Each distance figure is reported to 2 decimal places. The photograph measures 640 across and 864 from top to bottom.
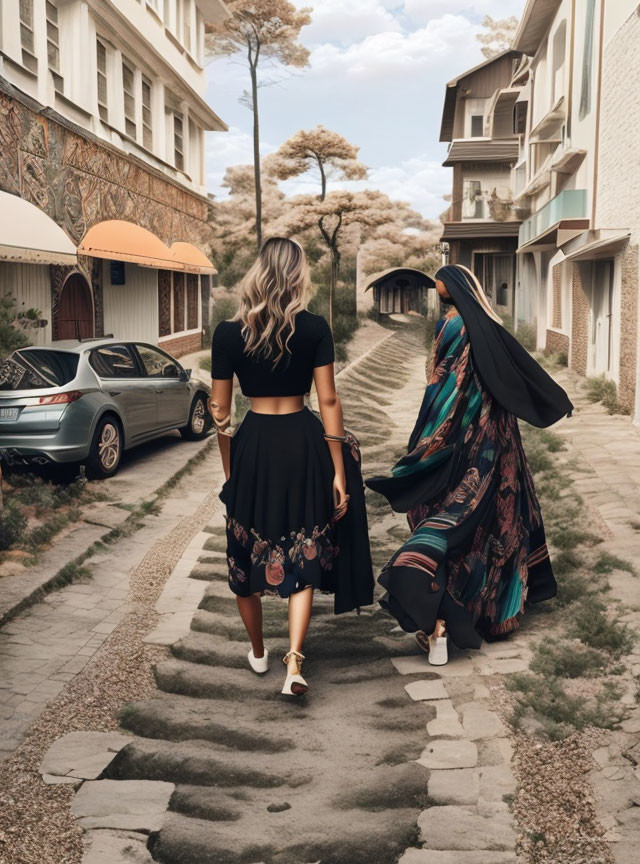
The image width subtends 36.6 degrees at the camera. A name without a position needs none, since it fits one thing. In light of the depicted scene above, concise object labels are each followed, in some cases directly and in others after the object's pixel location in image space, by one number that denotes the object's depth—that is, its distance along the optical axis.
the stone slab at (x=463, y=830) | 3.31
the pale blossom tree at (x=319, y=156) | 39.19
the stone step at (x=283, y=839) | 3.30
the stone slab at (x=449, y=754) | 3.89
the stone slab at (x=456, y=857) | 3.21
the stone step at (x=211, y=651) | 5.25
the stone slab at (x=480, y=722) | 4.12
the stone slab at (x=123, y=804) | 3.53
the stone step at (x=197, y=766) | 3.88
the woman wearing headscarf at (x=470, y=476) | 4.84
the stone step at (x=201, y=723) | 4.23
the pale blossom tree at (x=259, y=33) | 36.16
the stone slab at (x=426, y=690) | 4.60
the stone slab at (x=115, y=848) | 3.29
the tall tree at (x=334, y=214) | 34.44
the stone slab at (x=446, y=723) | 4.19
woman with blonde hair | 4.31
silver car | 9.62
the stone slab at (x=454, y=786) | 3.61
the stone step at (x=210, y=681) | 4.79
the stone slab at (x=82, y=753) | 3.97
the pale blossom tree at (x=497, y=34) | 53.97
